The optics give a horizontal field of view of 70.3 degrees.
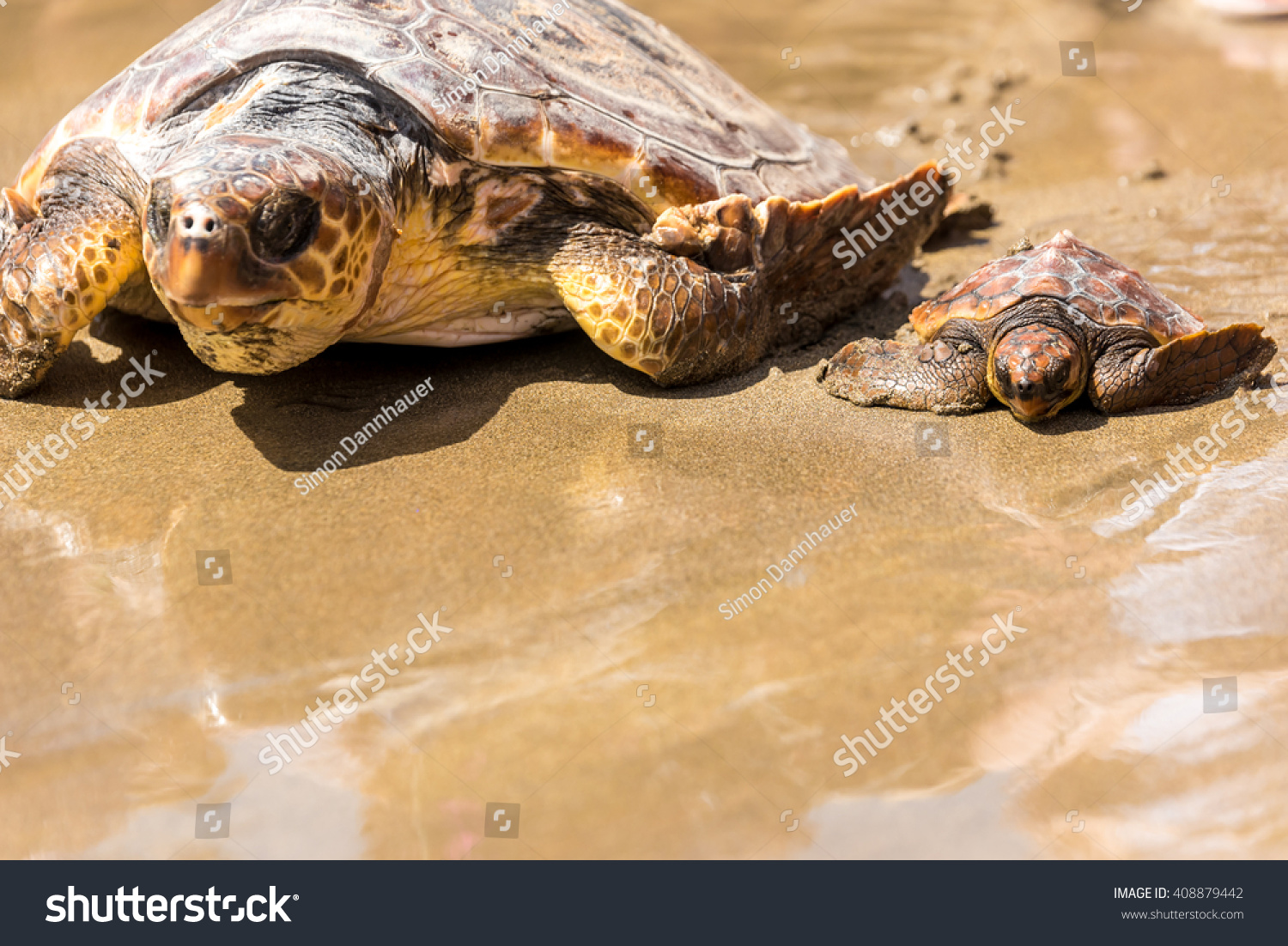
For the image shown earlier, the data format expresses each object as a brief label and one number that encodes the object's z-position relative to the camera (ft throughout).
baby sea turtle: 10.44
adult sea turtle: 9.87
